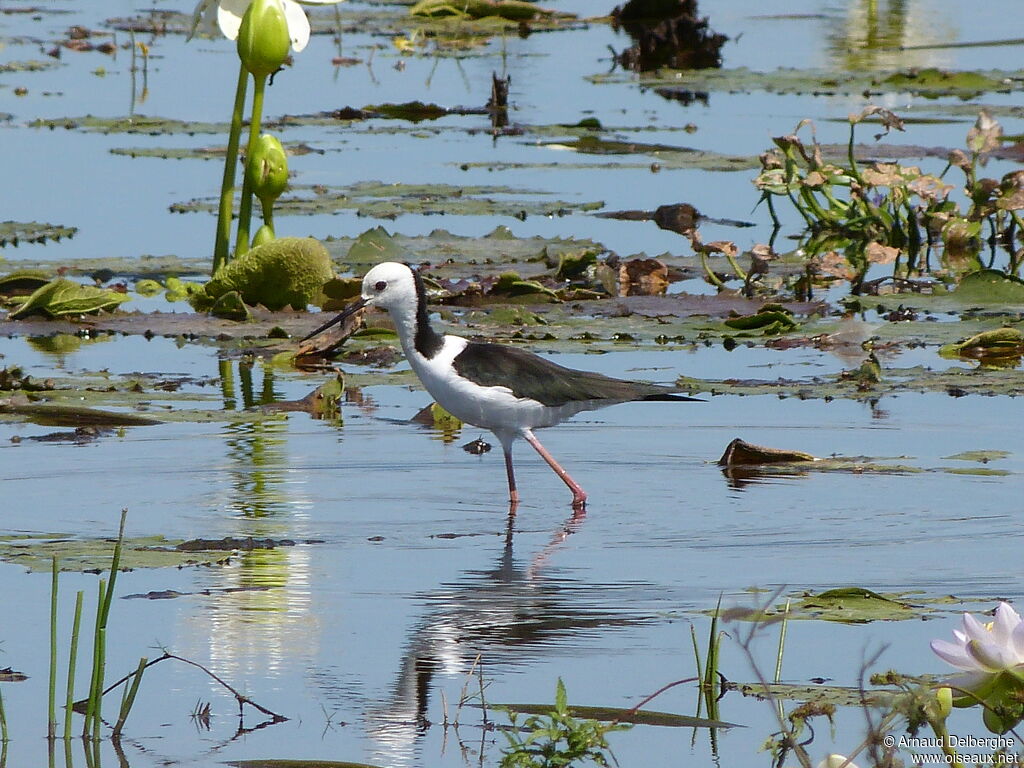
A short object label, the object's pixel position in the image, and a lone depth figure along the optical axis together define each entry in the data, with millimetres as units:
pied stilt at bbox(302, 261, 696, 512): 13078
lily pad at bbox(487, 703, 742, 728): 7867
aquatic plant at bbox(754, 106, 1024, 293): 19172
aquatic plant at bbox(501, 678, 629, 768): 6762
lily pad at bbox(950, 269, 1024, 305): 17500
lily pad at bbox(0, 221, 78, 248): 20297
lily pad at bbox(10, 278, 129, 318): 17219
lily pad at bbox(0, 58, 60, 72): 33456
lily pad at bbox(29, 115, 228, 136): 26203
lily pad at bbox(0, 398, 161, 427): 14102
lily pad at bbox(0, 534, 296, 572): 10070
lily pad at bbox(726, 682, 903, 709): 7980
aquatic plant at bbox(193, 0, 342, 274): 17453
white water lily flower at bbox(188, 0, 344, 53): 17828
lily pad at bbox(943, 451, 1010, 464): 13086
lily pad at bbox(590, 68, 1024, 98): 30578
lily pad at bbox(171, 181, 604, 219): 22062
